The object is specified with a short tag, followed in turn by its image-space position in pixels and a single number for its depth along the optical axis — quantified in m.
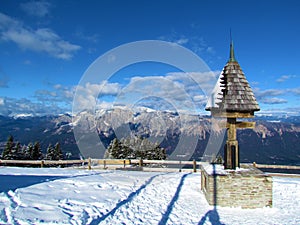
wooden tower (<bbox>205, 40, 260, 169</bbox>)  8.67
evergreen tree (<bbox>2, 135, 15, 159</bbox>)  29.37
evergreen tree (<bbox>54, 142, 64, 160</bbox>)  32.47
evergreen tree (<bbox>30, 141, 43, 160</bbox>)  31.03
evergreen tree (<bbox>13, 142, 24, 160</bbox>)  29.92
